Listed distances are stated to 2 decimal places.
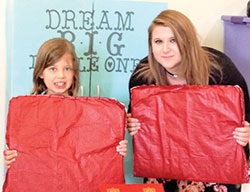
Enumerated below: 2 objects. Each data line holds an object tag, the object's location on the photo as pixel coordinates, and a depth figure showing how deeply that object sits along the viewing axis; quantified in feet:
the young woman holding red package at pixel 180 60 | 4.96
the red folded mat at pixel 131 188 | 3.71
